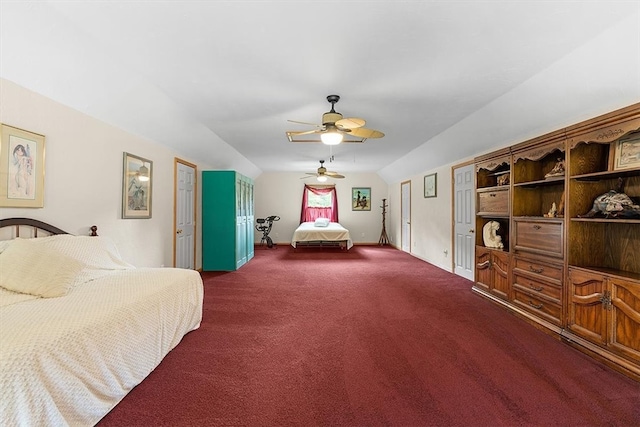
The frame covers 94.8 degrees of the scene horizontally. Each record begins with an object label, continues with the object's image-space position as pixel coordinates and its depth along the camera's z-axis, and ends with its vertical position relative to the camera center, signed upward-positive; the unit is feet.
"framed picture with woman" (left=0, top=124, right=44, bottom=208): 6.99 +1.07
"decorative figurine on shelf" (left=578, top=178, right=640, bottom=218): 7.76 +0.26
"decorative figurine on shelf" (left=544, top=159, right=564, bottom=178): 9.63 +1.49
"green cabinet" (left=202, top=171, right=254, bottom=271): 18.70 -0.55
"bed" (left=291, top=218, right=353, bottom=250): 26.89 -2.09
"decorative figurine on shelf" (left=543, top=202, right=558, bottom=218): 10.00 +0.10
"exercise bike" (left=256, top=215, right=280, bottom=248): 30.08 -1.48
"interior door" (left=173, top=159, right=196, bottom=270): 15.85 -0.22
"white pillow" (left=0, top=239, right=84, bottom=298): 6.23 -1.31
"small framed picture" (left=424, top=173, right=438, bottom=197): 21.06 +2.14
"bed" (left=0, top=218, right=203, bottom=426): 4.35 -2.11
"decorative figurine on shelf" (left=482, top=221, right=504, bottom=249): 12.68 -0.94
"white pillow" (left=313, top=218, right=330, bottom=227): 29.73 -1.01
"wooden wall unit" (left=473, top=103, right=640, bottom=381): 7.32 -0.83
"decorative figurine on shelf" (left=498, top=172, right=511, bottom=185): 12.43 +1.54
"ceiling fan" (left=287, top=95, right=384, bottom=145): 10.37 +3.17
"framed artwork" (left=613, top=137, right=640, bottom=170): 7.41 +1.60
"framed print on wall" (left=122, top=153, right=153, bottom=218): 11.44 +1.06
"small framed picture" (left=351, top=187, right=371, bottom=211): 33.09 +1.63
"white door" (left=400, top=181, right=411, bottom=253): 26.53 -0.03
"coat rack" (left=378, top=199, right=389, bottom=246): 32.42 -2.28
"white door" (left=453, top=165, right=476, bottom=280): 16.26 -0.44
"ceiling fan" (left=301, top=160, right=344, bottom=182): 24.04 +3.30
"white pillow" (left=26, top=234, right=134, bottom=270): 7.66 -1.08
